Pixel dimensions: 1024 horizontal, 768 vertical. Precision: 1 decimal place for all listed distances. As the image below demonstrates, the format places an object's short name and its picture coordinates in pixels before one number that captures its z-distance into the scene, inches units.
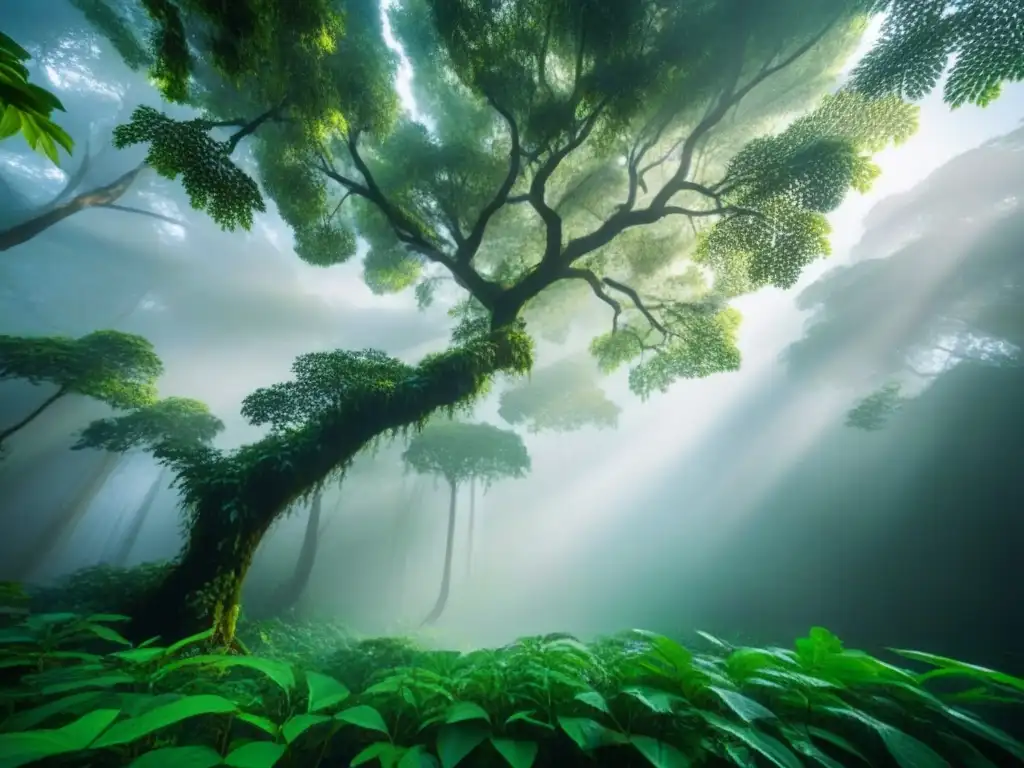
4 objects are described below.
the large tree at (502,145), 188.1
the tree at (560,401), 855.1
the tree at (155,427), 501.4
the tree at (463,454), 671.1
